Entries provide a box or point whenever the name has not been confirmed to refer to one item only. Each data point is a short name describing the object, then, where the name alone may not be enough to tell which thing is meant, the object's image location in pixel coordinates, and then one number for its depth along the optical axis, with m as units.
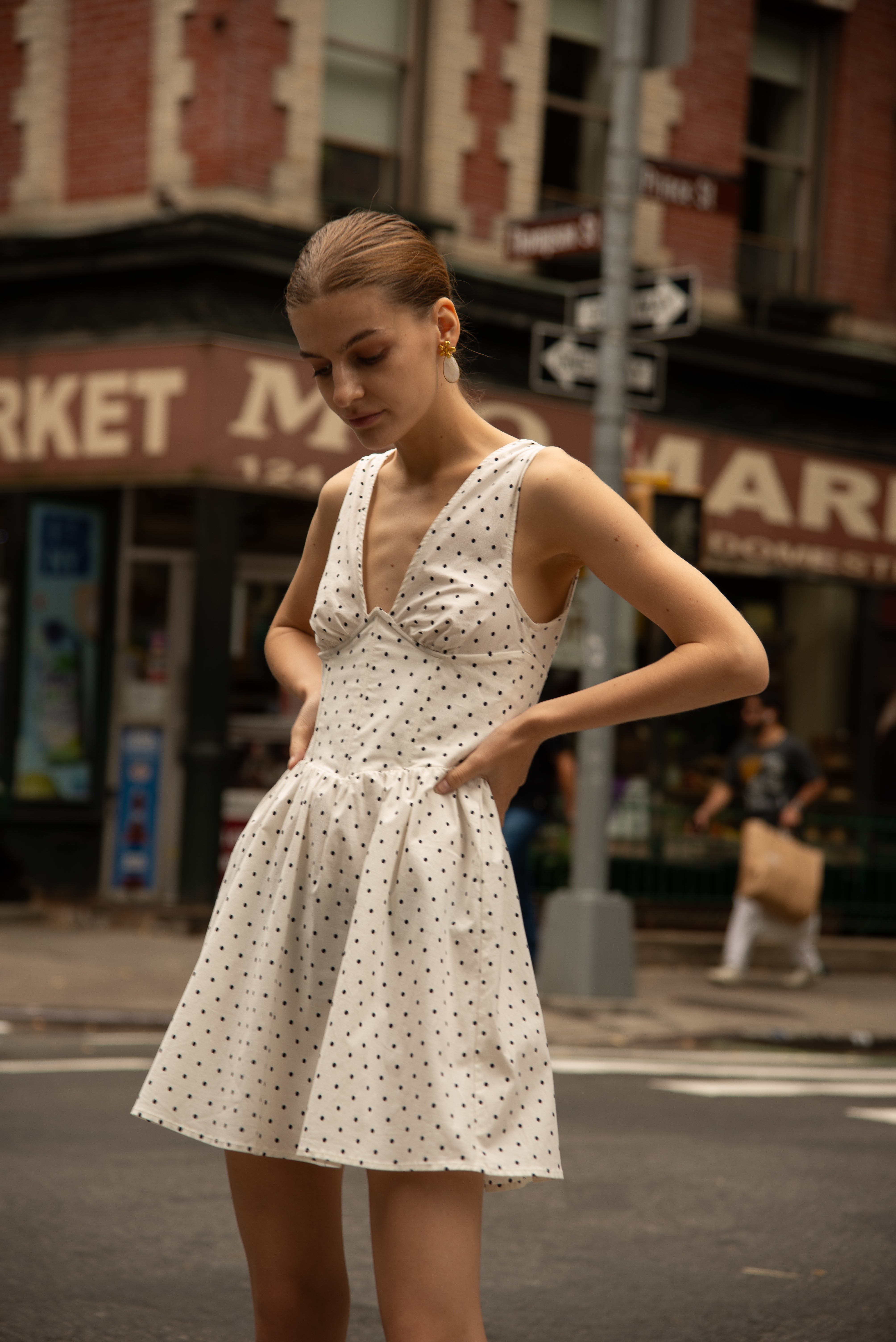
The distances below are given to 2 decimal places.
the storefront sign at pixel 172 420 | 12.84
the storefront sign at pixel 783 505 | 15.34
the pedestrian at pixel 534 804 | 9.83
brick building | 13.01
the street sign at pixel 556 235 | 11.51
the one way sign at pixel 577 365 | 11.27
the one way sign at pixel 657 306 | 10.95
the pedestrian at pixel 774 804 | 12.63
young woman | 2.53
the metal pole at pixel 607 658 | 10.90
